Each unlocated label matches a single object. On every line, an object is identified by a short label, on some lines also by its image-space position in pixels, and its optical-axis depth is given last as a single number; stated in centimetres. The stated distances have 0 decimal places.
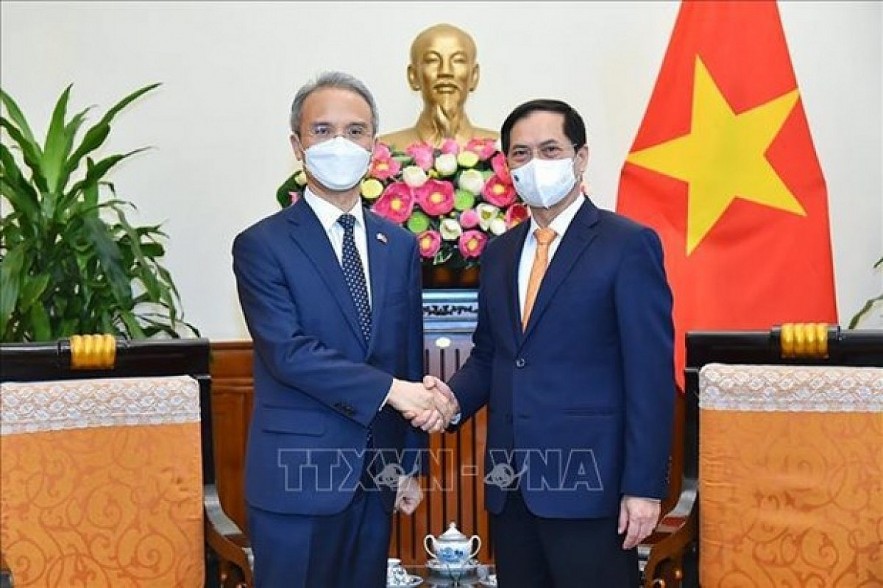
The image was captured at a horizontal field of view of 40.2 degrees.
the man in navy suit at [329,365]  220
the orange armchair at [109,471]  235
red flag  357
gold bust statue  359
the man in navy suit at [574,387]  220
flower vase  290
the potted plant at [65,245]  332
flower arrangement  285
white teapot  251
